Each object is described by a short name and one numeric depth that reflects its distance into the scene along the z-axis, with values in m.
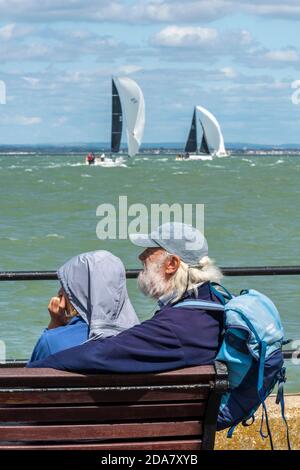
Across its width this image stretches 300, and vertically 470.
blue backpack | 7.38
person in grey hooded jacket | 7.42
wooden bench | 6.83
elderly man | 7.06
